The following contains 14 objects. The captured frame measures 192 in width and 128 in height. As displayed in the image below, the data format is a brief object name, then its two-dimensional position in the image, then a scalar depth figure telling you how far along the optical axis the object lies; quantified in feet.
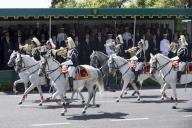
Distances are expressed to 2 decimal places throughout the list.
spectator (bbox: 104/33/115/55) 79.87
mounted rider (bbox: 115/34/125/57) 81.77
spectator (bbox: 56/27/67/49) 90.54
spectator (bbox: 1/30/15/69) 88.22
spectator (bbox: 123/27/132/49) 96.51
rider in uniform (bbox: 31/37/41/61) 75.00
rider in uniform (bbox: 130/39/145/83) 74.33
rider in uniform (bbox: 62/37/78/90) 60.59
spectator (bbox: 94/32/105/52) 94.17
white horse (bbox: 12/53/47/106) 67.72
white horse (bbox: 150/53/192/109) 65.51
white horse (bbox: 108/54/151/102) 70.08
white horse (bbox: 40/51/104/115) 59.57
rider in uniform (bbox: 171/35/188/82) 68.59
